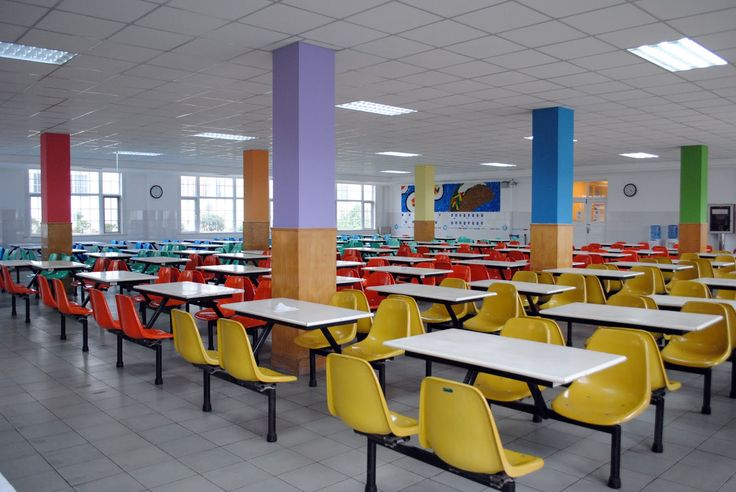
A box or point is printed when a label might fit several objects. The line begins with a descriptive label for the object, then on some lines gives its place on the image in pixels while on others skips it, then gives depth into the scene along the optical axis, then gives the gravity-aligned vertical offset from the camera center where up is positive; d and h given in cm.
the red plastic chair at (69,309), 532 -81
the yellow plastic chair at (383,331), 370 -73
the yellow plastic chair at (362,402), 228 -74
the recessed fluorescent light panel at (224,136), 927 +137
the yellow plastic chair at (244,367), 312 -80
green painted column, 1017 +44
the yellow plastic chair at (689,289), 471 -56
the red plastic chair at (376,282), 579 -62
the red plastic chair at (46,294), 588 -75
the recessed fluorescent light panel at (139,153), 1164 +139
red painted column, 902 +42
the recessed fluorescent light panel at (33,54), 471 +139
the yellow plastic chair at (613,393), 260 -83
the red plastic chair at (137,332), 429 -83
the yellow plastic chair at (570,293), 549 -69
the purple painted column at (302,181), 457 +32
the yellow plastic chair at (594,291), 558 -68
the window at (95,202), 1427 +46
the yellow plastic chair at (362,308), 429 -64
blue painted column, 699 +42
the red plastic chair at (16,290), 670 -82
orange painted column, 1092 +37
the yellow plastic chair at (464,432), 193 -73
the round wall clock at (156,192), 1506 +75
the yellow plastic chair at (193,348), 348 -78
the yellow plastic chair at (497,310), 446 -70
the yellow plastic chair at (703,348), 349 -81
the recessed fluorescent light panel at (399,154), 1189 +138
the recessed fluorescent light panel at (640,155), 1170 +137
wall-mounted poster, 1734 +74
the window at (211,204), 1593 +48
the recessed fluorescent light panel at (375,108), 693 +138
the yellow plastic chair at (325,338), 405 -83
